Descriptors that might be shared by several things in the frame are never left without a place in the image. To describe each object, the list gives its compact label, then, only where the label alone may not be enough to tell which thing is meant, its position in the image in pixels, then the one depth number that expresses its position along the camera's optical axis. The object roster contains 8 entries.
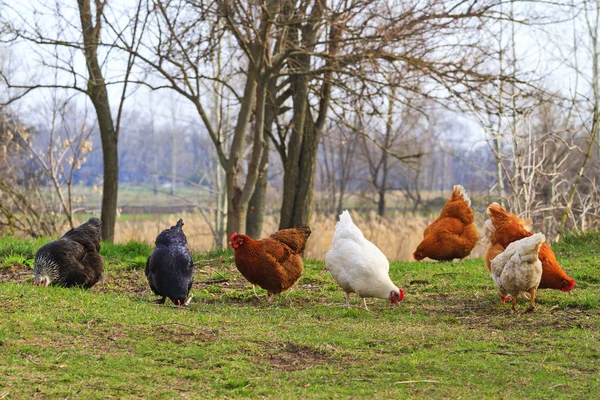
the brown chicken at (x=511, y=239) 14.97
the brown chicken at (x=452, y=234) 22.58
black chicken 14.61
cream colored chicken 13.91
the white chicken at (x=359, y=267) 14.98
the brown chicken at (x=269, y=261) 15.56
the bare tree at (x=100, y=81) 22.94
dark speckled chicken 15.30
